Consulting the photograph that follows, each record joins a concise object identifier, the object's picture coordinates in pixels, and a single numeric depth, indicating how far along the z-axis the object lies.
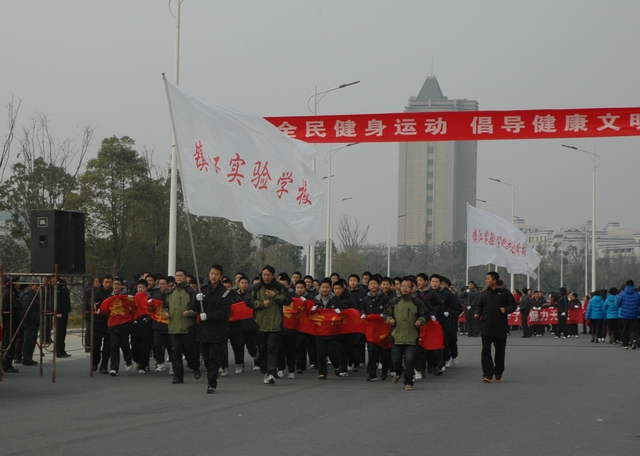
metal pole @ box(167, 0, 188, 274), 22.77
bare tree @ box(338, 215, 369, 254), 74.44
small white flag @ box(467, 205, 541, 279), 32.75
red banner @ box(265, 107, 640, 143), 20.19
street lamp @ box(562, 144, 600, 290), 46.62
